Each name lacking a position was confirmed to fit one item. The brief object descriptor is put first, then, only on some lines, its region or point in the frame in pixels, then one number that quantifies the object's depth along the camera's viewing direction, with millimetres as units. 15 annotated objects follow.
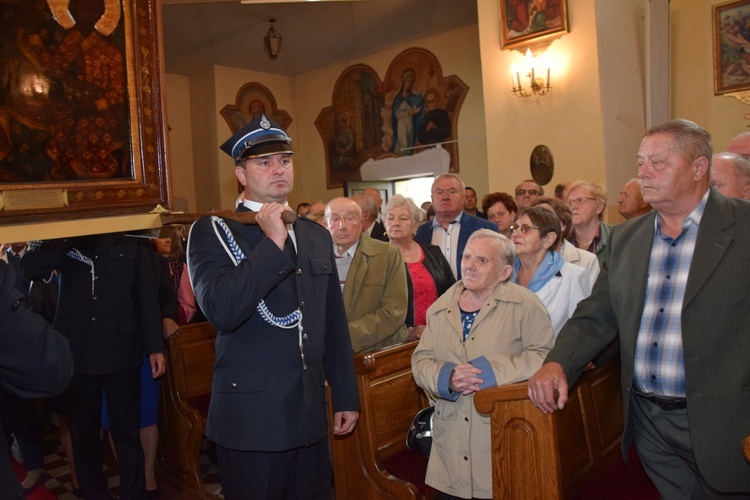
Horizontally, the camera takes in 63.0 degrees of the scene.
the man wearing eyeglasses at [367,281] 3447
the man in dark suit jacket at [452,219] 4949
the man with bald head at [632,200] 4902
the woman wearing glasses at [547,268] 3189
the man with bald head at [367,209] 5109
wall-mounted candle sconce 7664
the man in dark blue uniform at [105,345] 3496
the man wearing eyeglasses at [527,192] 6223
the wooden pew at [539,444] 2240
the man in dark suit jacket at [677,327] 1978
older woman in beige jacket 2535
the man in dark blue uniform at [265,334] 2021
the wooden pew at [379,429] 2980
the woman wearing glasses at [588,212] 4398
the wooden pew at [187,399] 4086
